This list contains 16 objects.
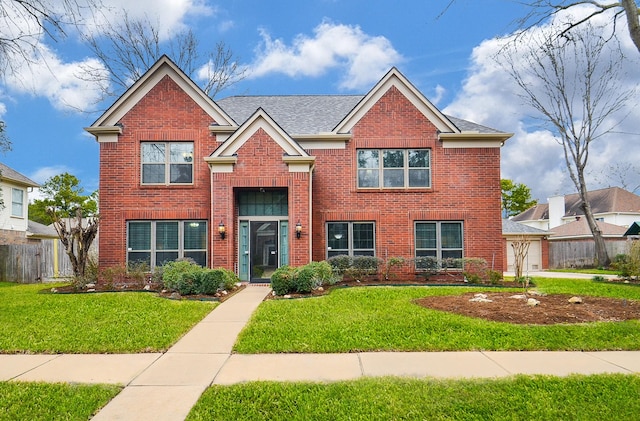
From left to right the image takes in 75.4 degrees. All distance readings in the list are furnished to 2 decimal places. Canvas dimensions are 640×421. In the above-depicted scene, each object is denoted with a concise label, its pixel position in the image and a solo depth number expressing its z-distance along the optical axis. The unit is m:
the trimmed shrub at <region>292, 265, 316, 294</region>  11.23
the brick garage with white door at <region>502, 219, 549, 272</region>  26.08
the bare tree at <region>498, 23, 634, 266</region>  25.12
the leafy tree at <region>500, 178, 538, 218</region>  47.34
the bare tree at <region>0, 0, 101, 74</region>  8.02
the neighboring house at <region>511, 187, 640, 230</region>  36.50
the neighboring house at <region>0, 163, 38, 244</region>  25.67
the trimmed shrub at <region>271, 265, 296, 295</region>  11.17
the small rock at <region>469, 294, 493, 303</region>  9.71
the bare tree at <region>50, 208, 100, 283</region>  13.35
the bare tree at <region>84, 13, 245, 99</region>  25.82
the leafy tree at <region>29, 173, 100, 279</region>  40.72
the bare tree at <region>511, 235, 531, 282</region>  12.68
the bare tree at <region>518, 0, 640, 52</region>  7.71
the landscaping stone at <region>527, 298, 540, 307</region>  9.03
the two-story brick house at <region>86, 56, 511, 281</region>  15.15
